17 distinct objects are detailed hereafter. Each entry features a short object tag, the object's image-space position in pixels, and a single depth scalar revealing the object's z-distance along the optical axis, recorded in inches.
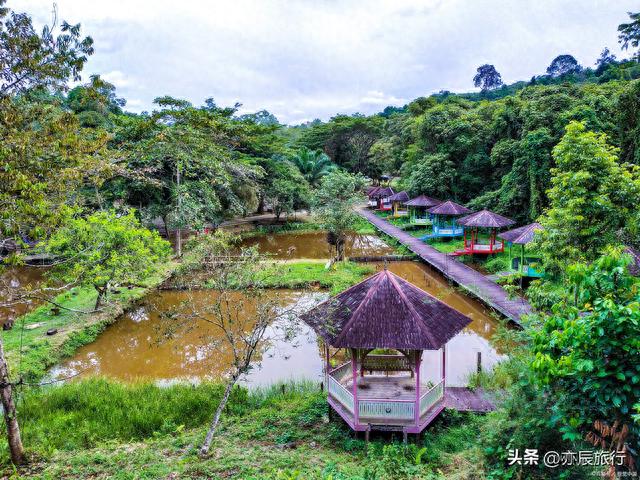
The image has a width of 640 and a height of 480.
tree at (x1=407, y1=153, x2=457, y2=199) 1146.0
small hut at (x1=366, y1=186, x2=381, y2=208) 1590.4
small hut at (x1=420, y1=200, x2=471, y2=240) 960.3
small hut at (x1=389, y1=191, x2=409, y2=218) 1310.3
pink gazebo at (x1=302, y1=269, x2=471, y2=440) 305.6
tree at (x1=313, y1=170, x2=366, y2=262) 839.1
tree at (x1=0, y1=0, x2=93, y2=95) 215.9
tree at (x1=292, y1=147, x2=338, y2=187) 1478.8
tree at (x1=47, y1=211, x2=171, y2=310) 514.3
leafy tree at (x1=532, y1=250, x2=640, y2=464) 157.9
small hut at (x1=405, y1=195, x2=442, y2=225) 1119.0
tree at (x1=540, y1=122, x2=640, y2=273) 367.6
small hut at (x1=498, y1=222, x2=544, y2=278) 639.8
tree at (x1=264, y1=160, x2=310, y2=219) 1185.4
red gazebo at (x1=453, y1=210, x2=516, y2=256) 799.5
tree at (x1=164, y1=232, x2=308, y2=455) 295.6
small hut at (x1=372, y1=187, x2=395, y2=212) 1491.1
